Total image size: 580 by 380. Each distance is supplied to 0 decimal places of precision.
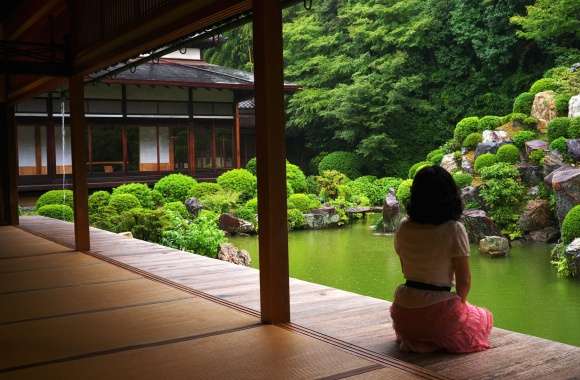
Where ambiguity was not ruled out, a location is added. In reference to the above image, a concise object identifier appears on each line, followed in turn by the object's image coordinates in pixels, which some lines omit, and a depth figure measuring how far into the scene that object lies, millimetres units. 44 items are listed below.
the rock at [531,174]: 12852
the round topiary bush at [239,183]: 15930
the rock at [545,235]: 11876
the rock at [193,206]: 14641
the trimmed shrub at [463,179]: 13672
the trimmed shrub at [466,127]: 15602
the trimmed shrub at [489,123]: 15172
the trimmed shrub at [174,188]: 15375
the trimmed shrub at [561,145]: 12135
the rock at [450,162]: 15028
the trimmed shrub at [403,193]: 14408
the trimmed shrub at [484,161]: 13625
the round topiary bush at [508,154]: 13445
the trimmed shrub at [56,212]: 13000
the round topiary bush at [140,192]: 14406
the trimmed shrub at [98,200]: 13680
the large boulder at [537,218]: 12172
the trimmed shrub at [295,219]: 14742
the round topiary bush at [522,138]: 13672
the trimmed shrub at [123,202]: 13406
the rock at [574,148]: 11698
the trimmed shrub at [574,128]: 12234
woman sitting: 2832
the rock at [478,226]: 11820
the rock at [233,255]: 9719
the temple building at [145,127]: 15930
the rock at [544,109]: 14031
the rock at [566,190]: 10727
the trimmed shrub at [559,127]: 12672
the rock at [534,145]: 13078
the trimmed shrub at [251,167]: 18459
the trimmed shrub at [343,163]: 20859
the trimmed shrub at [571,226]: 9648
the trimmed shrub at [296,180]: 16969
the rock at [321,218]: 15172
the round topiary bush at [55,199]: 13984
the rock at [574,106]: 12873
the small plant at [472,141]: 15023
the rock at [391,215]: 13681
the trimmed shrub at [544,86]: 14898
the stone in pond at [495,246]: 10664
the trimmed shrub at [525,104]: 15008
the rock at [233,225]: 14117
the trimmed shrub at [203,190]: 15312
